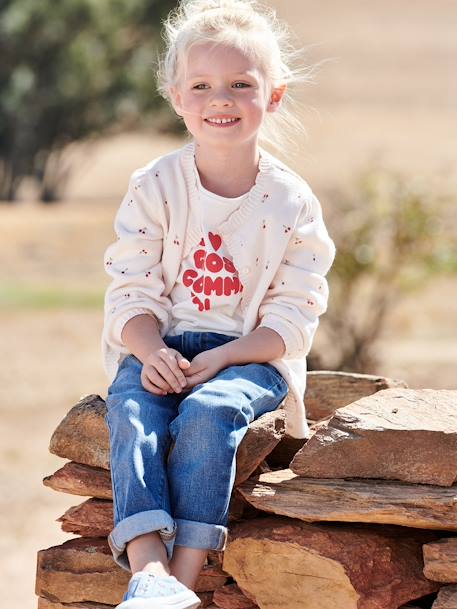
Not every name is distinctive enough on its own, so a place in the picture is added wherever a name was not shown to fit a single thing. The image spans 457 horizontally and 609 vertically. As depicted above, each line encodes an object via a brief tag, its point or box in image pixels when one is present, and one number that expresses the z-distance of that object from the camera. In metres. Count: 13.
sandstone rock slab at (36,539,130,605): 5.06
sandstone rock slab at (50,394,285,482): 4.87
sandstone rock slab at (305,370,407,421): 6.25
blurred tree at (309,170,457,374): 13.45
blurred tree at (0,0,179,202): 33.64
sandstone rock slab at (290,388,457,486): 4.68
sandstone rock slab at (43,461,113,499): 5.17
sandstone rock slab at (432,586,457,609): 4.55
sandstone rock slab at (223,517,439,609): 4.69
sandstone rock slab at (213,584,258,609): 4.97
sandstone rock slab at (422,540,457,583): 4.58
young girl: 4.90
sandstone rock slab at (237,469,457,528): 4.55
